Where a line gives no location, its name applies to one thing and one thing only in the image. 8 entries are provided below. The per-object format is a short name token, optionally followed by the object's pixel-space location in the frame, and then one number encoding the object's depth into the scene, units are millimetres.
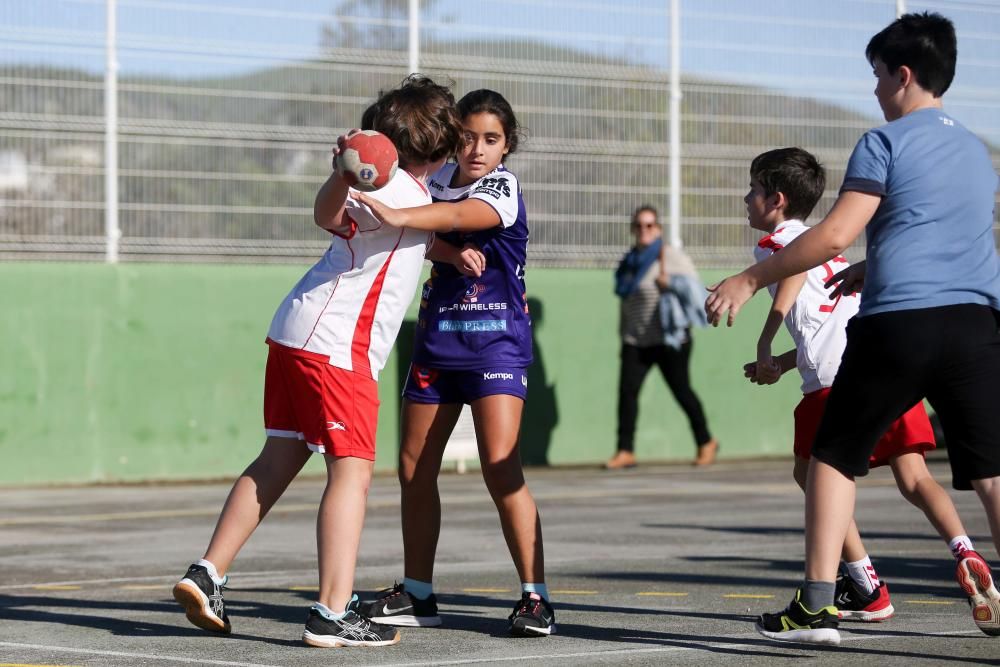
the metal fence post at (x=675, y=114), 31234
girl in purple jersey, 12523
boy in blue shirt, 10562
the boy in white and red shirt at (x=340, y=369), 11719
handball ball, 11172
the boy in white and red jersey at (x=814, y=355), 12789
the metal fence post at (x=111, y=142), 26859
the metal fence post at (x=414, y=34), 29078
